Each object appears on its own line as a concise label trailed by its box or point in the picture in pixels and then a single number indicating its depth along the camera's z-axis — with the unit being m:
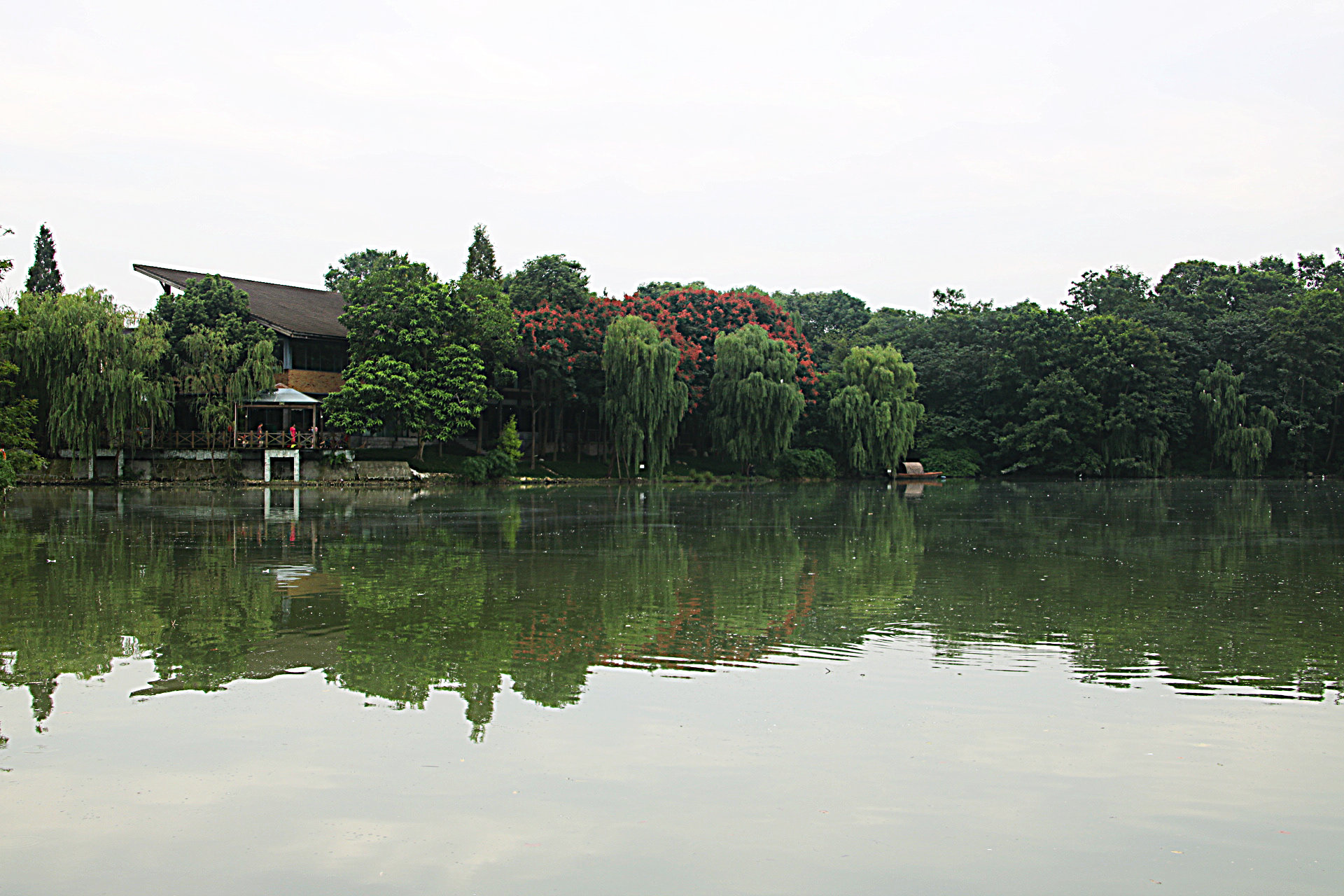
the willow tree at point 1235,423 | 55.09
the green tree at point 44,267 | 59.88
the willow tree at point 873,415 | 50.88
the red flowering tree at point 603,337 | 46.88
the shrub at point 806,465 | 50.16
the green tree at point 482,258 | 57.81
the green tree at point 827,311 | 83.56
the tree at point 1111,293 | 63.66
